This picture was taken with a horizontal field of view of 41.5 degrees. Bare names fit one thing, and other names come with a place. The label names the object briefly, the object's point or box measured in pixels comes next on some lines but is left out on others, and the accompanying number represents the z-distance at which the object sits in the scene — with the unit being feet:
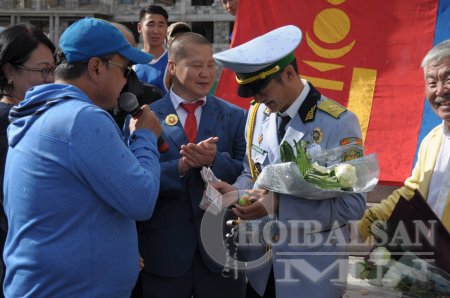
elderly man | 7.63
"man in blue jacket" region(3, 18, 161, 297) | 6.34
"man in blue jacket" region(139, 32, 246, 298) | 9.52
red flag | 17.94
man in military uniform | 7.90
